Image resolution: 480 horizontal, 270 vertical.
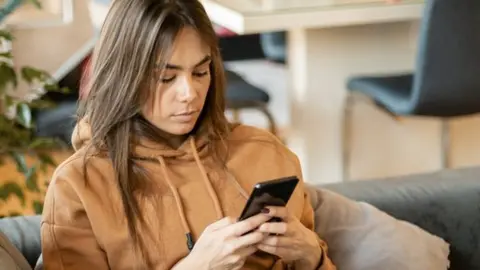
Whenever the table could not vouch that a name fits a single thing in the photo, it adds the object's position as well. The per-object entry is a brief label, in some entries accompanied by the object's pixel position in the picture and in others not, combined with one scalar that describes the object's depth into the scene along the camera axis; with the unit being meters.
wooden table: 3.36
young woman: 1.97
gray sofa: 2.47
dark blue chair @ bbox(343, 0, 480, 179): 3.04
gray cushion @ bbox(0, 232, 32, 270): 1.92
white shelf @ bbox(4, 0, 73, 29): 3.94
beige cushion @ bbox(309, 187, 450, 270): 2.28
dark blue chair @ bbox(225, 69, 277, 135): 3.44
